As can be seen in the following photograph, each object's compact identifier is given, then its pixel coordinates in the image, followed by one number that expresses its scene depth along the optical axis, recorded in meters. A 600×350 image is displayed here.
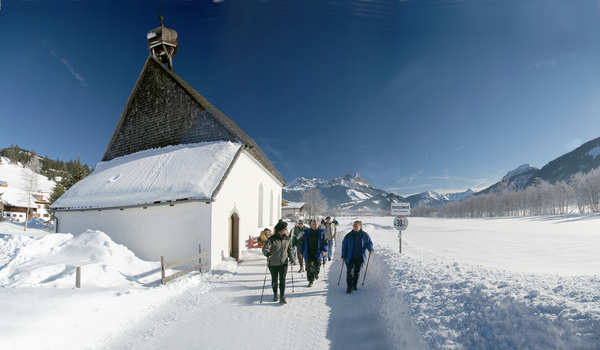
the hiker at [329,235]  11.39
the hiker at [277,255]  6.23
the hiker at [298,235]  9.66
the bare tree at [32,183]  37.99
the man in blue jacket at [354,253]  6.86
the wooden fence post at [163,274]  7.73
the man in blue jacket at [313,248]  7.57
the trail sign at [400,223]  11.18
